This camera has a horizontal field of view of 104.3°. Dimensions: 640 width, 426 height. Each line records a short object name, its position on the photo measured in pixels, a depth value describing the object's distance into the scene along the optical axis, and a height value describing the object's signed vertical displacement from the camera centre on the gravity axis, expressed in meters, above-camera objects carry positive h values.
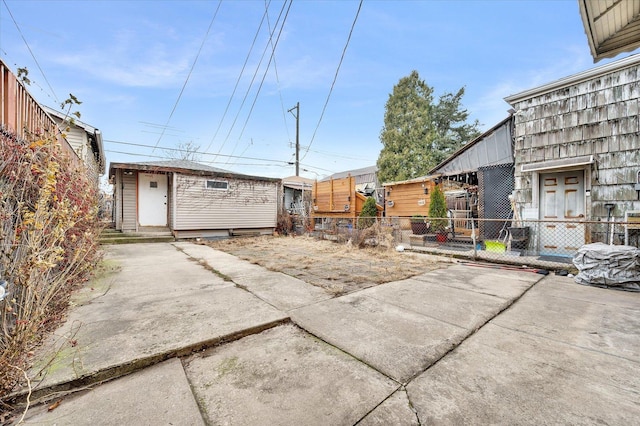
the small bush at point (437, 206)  7.62 +0.16
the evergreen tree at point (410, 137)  19.08 +5.91
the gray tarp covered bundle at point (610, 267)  3.51 -0.80
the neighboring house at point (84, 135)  9.43 +3.11
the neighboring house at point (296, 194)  13.15 +1.08
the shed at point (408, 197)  9.35 +0.57
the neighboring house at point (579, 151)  5.15 +1.40
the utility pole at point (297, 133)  17.66 +5.54
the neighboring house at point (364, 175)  25.20 +4.06
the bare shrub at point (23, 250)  1.46 -0.28
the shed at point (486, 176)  6.95 +1.15
